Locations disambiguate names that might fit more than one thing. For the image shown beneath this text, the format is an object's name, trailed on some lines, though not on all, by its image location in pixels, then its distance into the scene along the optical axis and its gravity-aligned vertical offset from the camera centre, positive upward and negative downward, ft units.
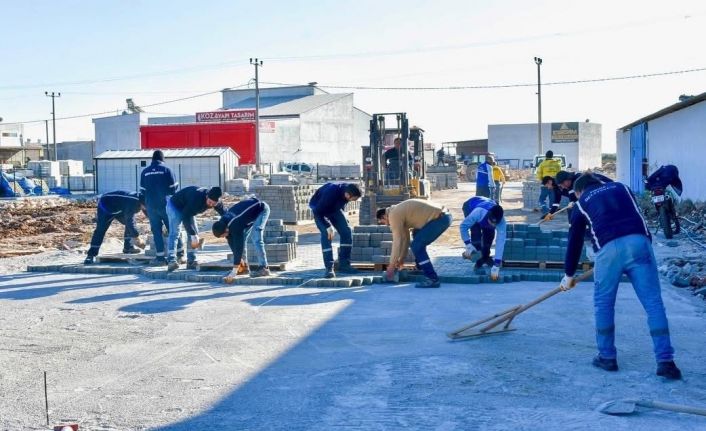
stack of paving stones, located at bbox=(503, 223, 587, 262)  40.37 -3.33
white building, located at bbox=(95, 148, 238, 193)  122.11 +3.56
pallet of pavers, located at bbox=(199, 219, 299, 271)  41.98 -3.57
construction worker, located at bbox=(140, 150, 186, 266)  43.24 -0.21
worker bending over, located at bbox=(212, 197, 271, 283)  37.17 -2.04
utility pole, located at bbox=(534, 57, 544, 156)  159.43 +19.24
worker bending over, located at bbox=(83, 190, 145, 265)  45.04 -1.18
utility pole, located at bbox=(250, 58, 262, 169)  153.13 +11.75
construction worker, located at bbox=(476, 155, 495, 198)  67.15 +0.37
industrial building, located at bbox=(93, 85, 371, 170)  171.01 +14.77
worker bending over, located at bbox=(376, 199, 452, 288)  35.24 -1.91
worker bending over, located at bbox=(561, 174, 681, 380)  20.89 -2.25
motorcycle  52.39 -0.81
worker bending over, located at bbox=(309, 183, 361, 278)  39.01 -1.36
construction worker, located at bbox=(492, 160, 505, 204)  73.77 +0.39
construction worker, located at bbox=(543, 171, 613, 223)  33.17 +0.07
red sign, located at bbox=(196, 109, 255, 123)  186.50 +17.86
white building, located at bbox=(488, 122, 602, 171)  248.73 +13.50
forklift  66.23 +1.04
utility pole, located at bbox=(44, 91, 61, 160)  220.84 +20.86
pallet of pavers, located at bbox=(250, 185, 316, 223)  73.05 -1.28
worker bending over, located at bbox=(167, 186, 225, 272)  40.16 -1.11
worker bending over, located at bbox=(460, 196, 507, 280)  35.70 -2.12
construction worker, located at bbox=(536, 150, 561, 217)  68.28 +1.41
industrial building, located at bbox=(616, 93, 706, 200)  70.49 +3.88
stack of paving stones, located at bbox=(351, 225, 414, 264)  40.93 -3.32
